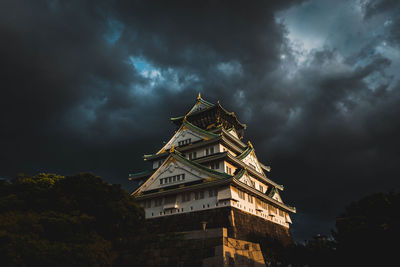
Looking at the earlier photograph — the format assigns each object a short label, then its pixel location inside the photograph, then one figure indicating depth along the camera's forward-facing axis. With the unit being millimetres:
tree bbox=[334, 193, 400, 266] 18328
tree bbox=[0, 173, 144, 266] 15805
